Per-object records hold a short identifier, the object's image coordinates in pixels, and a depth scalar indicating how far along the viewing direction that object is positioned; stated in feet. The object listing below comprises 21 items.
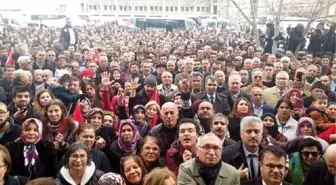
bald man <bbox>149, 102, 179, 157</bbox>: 15.96
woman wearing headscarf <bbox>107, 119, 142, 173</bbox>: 14.97
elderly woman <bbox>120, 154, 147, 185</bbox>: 12.24
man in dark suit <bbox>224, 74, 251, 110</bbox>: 21.90
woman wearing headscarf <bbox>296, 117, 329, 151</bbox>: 14.80
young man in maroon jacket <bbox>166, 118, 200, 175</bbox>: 13.82
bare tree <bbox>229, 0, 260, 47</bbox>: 51.25
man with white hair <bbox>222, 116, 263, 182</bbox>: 13.06
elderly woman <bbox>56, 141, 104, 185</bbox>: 12.17
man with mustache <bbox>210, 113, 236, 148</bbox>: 15.23
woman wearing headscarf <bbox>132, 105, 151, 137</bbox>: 17.54
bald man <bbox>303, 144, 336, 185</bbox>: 10.94
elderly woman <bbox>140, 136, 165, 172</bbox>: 13.75
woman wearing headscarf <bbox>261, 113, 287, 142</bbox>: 16.24
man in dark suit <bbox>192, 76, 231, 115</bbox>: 21.03
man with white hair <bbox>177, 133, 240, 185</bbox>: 11.30
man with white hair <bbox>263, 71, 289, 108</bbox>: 22.33
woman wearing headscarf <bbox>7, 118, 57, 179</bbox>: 13.57
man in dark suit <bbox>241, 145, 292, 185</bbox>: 10.89
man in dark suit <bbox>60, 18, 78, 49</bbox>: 46.42
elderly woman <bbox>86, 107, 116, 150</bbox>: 16.47
